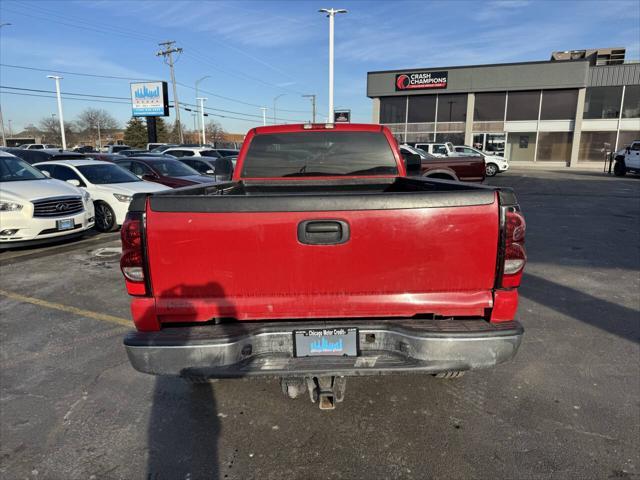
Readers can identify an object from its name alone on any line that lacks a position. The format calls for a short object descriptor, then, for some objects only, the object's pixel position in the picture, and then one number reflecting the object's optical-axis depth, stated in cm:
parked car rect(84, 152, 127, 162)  1740
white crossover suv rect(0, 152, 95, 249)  751
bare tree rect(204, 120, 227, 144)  11031
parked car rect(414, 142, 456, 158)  2675
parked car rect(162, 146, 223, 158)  1998
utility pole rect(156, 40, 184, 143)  4856
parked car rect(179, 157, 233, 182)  1624
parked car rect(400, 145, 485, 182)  1575
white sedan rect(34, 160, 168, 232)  966
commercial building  3634
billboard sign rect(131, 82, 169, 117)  3862
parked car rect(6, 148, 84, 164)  1436
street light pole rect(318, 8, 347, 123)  2405
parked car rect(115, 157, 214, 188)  1195
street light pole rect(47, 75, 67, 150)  4791
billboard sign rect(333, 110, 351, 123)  3609
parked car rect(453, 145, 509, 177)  2733
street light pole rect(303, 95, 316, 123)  6176
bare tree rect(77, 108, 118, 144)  10425
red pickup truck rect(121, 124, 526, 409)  242
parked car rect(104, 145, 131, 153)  3514
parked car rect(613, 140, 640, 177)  2550
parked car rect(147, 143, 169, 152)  2962
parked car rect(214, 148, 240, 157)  2108
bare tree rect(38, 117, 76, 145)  9394
